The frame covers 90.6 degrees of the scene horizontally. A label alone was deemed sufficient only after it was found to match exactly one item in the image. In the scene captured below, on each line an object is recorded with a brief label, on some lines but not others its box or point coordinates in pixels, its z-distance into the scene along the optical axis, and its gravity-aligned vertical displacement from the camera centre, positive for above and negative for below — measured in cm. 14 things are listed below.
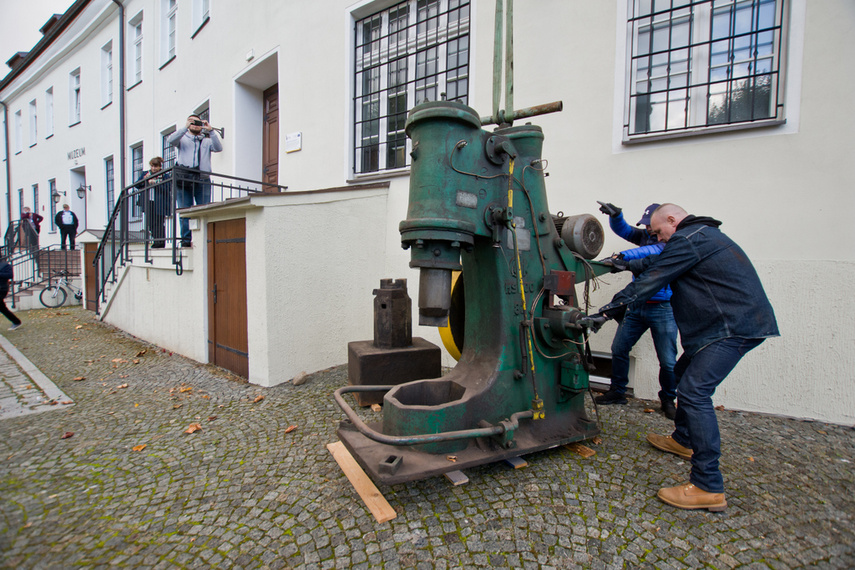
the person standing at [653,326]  351 -53
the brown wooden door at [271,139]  874 +250
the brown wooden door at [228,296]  499 -48
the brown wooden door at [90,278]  1066 -57
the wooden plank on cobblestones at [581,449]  295 -132
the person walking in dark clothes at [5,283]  782 -53
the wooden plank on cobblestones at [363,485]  225 -133
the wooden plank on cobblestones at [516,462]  275 -131
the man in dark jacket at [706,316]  234 -29
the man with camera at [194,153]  703 +177
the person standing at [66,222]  1271 +100
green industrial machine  243 -26
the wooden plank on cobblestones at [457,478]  249 -129
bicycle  1130 -104
